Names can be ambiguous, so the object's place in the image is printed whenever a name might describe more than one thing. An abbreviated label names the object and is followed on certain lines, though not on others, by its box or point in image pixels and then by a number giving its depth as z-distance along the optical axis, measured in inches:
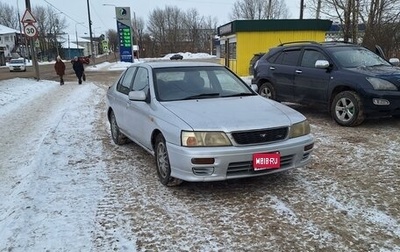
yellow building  836.0
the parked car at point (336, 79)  275.0
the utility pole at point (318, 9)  942.4
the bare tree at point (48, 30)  3671.3
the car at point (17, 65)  1486.2
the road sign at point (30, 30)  693.9
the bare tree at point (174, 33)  3503.9
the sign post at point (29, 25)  690.8
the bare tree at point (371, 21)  733.3
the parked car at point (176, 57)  2624.3
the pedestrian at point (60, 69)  784.3
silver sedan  157.5
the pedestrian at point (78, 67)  783.7
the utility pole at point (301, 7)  1018.9
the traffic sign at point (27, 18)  689.6
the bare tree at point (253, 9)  2861.2
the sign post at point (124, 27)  1425.9
